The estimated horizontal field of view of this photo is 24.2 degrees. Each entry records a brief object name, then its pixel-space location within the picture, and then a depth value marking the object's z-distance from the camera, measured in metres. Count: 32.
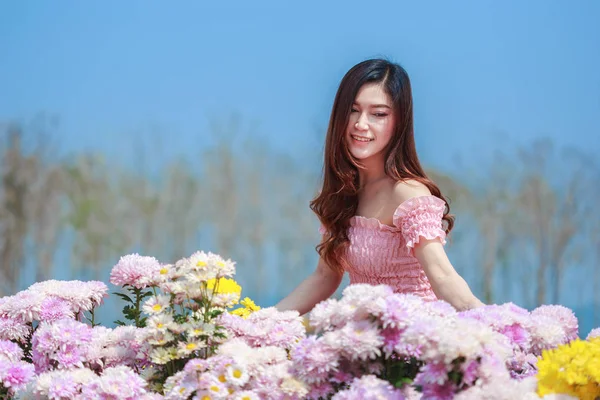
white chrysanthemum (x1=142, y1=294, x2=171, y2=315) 2.52
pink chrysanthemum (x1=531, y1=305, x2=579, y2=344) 2.64
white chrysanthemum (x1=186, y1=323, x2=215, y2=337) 2.47
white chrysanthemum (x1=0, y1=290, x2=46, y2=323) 2.75
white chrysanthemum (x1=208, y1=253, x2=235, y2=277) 2.48
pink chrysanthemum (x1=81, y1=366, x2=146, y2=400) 2.46
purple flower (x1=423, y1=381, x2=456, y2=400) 2.30
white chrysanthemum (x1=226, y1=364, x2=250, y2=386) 2.40
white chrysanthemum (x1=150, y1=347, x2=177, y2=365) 2.47
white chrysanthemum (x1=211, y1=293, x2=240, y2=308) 2.51
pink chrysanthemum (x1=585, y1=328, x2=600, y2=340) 2.55
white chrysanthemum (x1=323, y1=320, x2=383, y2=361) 2.33
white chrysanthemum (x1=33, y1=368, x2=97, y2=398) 2.52
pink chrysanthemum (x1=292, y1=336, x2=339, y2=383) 2.35
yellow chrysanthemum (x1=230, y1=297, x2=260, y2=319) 3.16
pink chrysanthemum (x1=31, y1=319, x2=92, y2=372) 2.62
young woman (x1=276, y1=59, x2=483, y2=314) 3.02
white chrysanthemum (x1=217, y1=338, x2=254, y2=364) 2.44
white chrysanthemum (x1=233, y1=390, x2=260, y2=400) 2.39
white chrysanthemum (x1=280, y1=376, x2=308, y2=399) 2.37
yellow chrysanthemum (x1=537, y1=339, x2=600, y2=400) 2.37
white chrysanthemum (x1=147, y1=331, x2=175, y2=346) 2.48
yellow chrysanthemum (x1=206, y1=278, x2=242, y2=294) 3.18
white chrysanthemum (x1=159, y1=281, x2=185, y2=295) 2.50
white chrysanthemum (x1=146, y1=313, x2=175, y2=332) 2.49
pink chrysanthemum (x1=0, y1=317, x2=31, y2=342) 2.75
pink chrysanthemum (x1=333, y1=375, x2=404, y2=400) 2.30
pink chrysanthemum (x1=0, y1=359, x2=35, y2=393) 2.63
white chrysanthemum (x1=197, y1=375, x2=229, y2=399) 2.39
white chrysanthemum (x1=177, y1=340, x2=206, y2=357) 2.46
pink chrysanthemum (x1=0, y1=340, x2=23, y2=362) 2.69
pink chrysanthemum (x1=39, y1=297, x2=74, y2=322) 2.73
